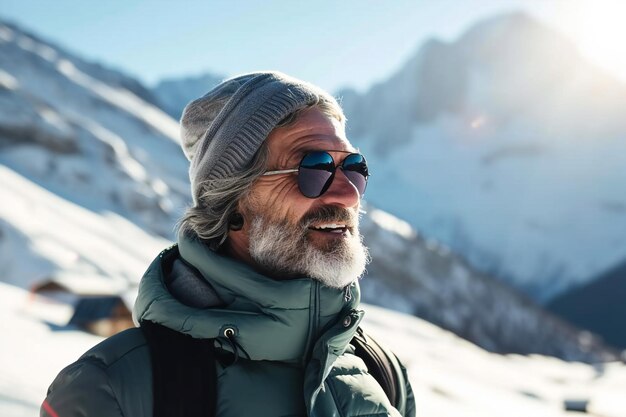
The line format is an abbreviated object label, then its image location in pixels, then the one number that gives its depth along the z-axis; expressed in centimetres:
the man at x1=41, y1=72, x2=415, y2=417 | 157
